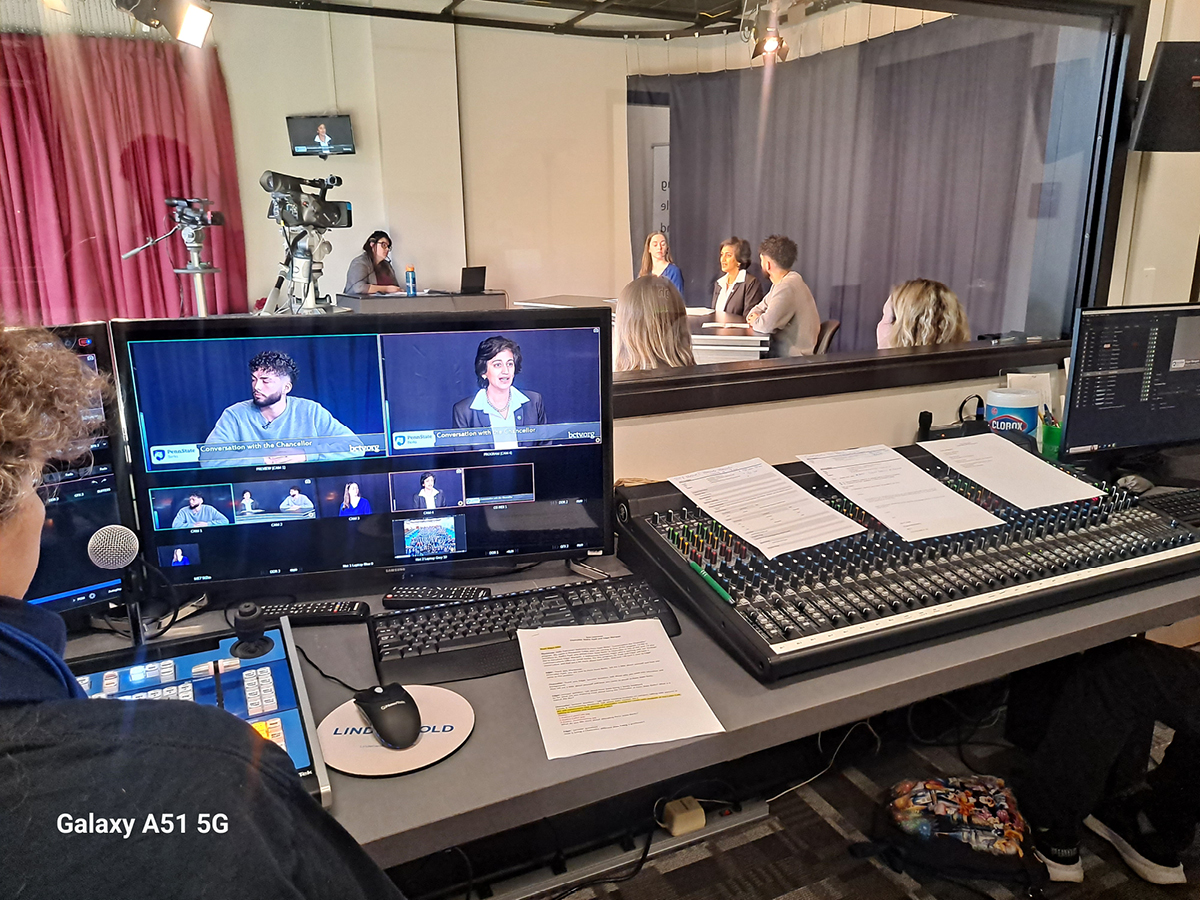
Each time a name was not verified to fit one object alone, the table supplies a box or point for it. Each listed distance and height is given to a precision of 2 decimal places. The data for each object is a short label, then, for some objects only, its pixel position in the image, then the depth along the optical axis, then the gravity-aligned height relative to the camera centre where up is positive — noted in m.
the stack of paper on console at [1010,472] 1.35 -0.40
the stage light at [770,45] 2.85 +0.69
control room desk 0.76 -0.51
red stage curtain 2.74 +0.29
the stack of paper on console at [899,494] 1.24 -0.41
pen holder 1.76 -0.43
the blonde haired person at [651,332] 2.07 -0.24
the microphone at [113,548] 1.03 -0.38
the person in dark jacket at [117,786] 0.40 -0.28
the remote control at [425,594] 1.17 -0.50
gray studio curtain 2.87 +0.32
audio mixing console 1.00 -0.45
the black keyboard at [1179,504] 1.35 -0.45
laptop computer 3.55 -0.17
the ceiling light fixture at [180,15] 2.08 +0.58
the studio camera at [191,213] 1.85 +0.07
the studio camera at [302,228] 1.71 +0.03
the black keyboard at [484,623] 0.99 -0.49
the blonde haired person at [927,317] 2.27 -0.22
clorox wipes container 1.74 -0.36
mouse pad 0.81 -0.51
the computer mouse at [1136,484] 1.61 -0.48
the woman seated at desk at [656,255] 3.98 -0.08
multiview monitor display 1.09 -0.28
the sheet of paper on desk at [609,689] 0.86 -0.50
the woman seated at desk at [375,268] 3.80 -0.13
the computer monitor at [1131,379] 1.57 -0.28
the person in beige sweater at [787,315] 3.16 -0.31
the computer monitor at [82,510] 1.00 -0.33
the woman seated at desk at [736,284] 3.55 -0.21
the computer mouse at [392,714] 0.84 -0.49
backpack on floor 1.55 -1.14
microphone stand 1.05 -0.46
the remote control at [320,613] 1.12 -0.50
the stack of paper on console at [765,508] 1.19 -0.41
